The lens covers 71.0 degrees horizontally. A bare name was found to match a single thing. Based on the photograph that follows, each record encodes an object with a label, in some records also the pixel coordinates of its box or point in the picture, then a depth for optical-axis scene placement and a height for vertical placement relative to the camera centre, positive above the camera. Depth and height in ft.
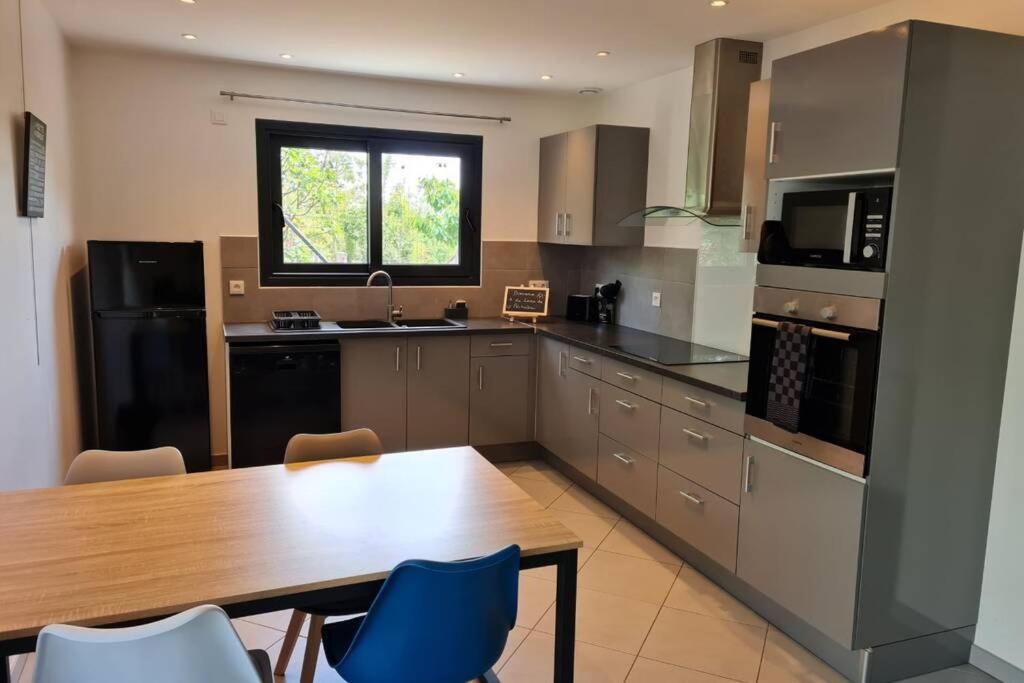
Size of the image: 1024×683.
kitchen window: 15.17 +0.90
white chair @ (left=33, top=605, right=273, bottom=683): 4.16 -2.45
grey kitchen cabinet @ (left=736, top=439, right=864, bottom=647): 7.96 -3.30
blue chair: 5.07 -2.74
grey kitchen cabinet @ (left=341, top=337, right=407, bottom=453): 14.12 -2.80
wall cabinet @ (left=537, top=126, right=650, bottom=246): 14.76 +1.48
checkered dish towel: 8.36 -1.39
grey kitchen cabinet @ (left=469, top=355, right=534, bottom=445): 15.14 -3.19
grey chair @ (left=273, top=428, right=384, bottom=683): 7.31 -2.37
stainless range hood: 11.64 +2.17
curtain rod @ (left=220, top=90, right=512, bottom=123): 14.44 +2.96
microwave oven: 7.57 +0.31
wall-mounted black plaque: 9.35 +0.91
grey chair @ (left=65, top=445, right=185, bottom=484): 7.35 -2.34
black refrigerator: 12.67 -1.93
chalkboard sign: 16.34 -1.18
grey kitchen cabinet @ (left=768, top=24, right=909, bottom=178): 7.36 +1.67
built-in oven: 7.70 -1.30
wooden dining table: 4.83 -2.34
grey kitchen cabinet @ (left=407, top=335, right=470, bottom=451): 14.58 -2.95
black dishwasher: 13.43 -2.89
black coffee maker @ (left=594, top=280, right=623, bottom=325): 16.01 -1.08
